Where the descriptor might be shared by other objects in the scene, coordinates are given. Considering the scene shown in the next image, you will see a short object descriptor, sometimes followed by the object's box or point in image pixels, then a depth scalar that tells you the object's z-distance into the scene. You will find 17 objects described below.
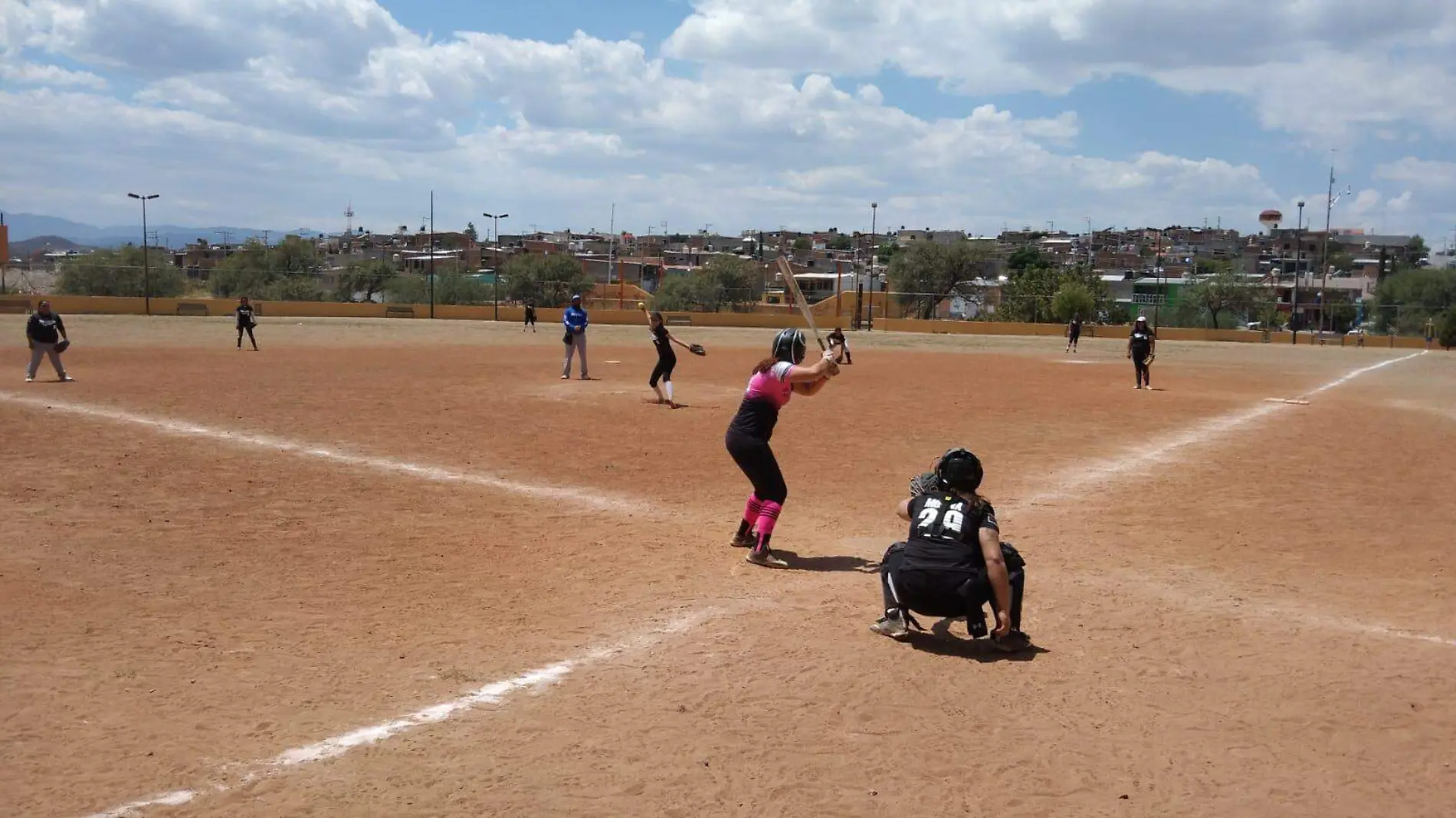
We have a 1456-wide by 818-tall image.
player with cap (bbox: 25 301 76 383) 22.22
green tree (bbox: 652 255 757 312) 85.94
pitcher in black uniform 19.94
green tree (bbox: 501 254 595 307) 82.00
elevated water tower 148.38
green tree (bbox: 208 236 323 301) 82.25
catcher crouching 6.57
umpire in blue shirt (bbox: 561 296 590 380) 23.78
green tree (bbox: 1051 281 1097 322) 82.62
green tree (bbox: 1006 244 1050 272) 150.00
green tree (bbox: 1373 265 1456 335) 83.31
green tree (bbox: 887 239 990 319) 111.56
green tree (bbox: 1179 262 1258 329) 95.62
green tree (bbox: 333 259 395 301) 86.69
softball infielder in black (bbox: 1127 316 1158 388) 26.42
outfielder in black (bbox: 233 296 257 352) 34.50
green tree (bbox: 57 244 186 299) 72.94
